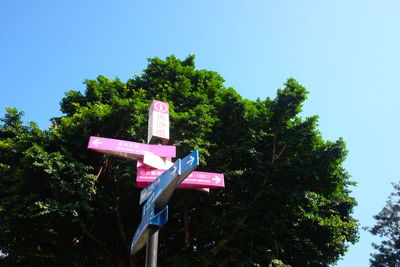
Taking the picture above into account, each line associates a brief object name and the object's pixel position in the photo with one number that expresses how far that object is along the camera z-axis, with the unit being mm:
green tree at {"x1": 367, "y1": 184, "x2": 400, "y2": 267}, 32491
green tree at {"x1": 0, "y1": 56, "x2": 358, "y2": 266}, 10977
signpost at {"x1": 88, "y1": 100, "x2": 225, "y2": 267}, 4248
